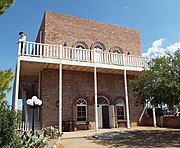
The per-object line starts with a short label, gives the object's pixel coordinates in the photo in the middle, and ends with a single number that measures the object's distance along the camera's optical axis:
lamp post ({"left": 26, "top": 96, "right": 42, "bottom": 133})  10.00
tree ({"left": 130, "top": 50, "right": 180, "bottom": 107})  10.29
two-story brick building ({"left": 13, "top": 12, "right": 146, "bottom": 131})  13.84
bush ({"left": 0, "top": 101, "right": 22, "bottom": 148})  4.89
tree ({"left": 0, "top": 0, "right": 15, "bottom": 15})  5.61
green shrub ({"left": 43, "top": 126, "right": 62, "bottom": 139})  9.82
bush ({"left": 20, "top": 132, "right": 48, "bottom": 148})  6.56
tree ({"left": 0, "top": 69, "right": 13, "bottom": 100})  6.64
